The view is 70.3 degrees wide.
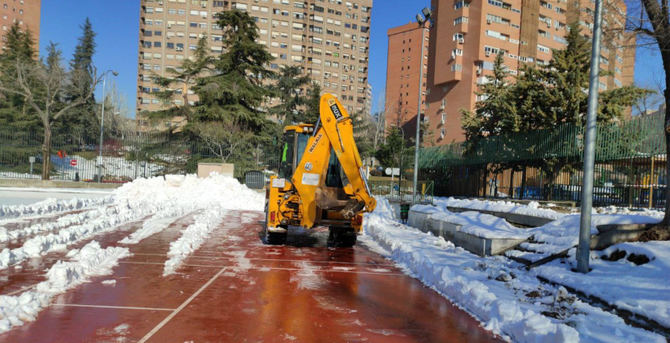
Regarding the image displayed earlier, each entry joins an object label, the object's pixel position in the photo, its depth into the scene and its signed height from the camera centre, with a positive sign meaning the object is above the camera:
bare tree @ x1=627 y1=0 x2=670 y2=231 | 8.76 +2.94
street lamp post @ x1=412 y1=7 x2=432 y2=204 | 20.16 +6.69
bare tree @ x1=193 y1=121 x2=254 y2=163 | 34.28 +1.86
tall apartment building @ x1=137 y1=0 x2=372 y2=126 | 91.19 +26.13
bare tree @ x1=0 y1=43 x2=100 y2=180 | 31.83 +5.89
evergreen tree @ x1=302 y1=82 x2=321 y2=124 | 45.91 +5.94
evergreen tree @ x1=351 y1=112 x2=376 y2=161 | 48.62 +2.88
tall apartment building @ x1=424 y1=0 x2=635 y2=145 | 61.34 +17.97
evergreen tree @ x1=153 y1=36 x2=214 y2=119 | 37.47 +6.35
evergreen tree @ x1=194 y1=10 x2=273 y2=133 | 36.78 +6.39
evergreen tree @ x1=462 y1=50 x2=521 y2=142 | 27.63 +4.42
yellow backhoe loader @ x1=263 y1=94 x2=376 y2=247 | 11.07 -0.35
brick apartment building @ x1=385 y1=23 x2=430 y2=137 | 101.69 +23.08
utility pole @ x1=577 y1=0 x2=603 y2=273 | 8.14 +0.47
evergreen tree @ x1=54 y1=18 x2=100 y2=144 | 34.50 +5.61
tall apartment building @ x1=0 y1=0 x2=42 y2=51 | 109.12 +32.86
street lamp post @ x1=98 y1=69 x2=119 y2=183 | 32.62 -0.48
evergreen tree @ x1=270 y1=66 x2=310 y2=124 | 49.72 +7.46
